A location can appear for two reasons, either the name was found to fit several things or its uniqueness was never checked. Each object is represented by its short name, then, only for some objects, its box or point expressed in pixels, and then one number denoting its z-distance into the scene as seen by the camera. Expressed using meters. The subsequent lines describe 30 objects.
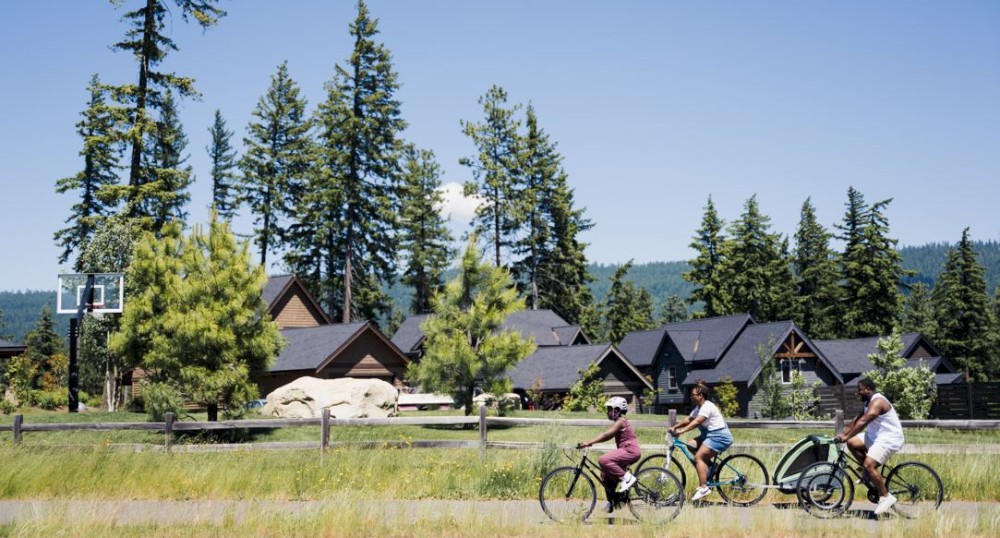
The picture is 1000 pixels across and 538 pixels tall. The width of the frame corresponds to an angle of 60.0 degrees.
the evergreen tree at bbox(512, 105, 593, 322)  70.81
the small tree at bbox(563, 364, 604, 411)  42.34
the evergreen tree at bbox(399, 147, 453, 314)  71.19
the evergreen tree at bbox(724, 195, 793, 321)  73.75
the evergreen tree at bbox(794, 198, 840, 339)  75.31
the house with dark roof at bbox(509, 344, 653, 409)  46.75
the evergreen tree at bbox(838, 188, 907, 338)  69.75
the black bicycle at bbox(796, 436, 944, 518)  12.12
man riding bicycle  11.79
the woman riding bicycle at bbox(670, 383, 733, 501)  12.54
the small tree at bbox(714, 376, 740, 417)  44.36
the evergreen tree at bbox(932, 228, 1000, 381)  72.00
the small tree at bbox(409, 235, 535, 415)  33.41
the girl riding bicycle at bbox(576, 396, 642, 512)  11.67
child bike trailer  12.55
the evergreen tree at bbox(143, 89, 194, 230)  36.59
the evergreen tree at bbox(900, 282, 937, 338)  95.90
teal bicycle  12.73
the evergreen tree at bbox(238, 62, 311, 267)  63.84
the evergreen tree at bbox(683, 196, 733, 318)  73.94
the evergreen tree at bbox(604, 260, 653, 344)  84.75
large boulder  30.39
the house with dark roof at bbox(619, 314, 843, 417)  53.09
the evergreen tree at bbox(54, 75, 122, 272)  42.00
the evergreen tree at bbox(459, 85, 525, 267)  66.94
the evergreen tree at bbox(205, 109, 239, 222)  70.81
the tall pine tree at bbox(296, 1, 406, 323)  57.00
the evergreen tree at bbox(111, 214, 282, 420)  26.38
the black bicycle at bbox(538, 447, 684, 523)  11.63
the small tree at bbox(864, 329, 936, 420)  39.47
